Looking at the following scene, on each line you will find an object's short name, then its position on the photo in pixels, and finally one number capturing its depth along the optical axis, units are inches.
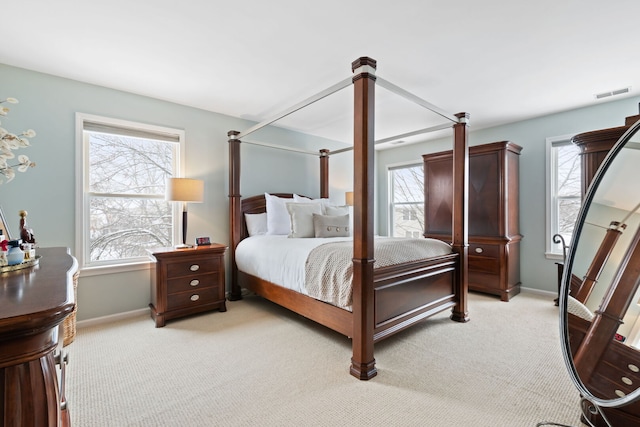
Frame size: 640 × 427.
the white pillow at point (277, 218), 143.8
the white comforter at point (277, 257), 100.4
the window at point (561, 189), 143.6
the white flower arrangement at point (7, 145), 52.2
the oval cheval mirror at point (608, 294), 44.1
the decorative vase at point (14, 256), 46.4
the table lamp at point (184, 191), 119.3
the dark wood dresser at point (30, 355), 22.3
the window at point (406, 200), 212.2
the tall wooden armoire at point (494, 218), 144.9
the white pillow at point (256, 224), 150.5
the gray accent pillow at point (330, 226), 125.3
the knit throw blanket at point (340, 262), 83.7
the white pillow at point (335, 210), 139.8
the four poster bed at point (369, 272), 77.1
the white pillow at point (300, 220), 126.0
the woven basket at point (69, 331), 87.4
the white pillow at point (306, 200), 151.7
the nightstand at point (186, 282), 111.3
